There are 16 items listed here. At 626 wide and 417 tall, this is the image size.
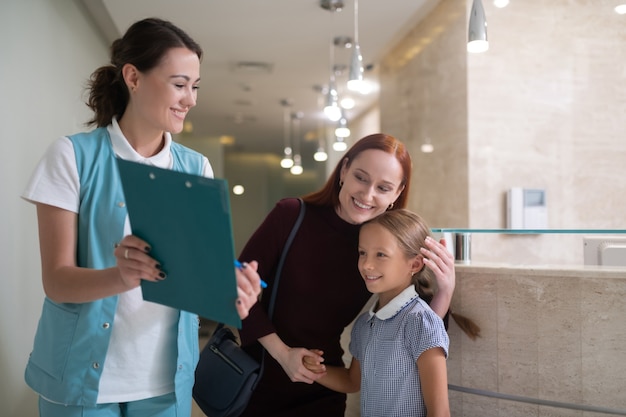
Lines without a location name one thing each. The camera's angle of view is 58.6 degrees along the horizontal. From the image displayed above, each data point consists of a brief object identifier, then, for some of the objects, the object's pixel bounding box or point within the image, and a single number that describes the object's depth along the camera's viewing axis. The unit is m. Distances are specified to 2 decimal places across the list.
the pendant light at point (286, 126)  9.06
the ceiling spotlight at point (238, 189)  15.02
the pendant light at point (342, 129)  5.22
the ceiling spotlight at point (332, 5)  4.64
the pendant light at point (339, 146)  5.51
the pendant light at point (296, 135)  10.03
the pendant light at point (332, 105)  4.29
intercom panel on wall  4.35
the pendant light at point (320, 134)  11.14
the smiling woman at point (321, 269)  1.69
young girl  1.52
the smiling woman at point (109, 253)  1.26
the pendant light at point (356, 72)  3.69
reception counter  1.64
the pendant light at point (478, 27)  2.59
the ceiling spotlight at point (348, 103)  5.05
